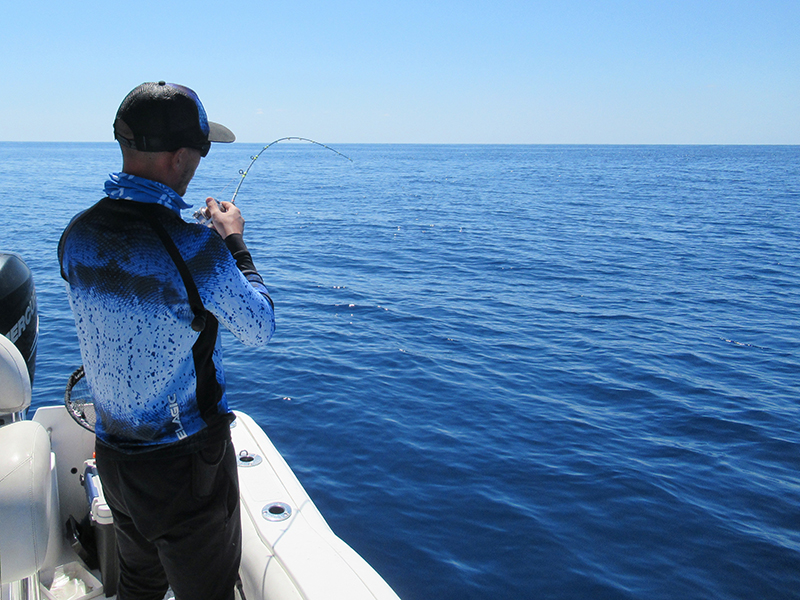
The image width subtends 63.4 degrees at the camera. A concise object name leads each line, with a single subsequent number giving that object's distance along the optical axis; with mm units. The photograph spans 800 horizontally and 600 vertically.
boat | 2225
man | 1706
